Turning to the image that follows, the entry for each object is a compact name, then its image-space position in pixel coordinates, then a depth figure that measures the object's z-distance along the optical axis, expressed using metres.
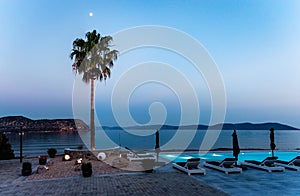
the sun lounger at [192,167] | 10.79
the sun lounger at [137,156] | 14.88
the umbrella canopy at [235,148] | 11.55
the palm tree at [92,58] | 16.73
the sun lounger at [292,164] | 12.01
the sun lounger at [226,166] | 11.09
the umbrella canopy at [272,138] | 12.81
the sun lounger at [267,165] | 11.57
